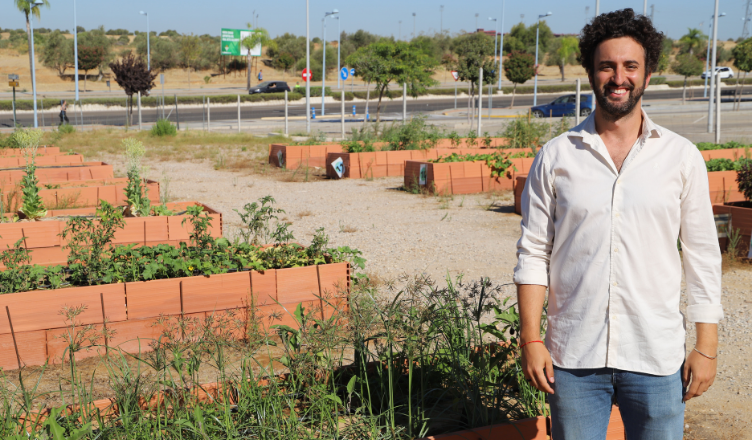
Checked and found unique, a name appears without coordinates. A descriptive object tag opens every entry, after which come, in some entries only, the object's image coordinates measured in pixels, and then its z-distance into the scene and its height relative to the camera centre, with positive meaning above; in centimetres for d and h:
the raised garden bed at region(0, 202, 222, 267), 598 -104
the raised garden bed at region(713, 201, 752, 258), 678 -98
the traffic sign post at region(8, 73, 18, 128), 2875 +193
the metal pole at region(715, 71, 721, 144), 1619 +36
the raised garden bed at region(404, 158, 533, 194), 1140 -89
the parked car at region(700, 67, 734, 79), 5609 +478
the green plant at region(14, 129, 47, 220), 715 -83
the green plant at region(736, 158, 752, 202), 705 -55
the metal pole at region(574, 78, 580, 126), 1505 +73
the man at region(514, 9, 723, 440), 197 -41
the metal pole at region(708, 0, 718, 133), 2104 +268
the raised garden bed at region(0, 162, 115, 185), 1045 -80
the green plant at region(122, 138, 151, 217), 690 -77
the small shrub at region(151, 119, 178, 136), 2414 -20
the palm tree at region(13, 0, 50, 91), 3888 +692
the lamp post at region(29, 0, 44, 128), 3177 +354
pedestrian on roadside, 3222 +49
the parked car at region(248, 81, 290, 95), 5416 +311
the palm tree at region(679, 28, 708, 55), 7904 +1084
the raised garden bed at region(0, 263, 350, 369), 405 -117
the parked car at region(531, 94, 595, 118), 3394 +100
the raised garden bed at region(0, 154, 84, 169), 1144 -67
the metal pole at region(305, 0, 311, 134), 2918 +466
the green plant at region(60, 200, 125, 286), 440 -93
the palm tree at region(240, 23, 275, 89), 6875 +906
